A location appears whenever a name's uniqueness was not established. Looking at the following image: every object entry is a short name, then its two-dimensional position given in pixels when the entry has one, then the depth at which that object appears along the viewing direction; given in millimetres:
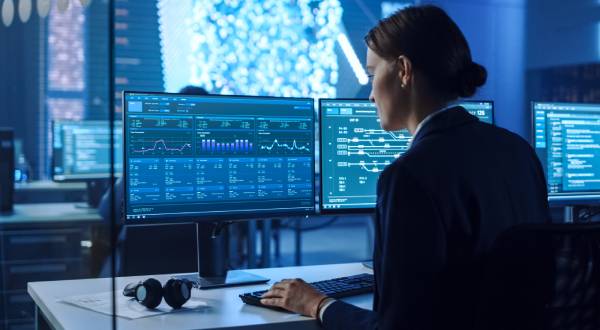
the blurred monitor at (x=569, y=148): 2471
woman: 1180
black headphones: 1576
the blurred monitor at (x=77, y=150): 4066
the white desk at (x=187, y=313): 1458
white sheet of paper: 1546
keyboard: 1633
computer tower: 3766
